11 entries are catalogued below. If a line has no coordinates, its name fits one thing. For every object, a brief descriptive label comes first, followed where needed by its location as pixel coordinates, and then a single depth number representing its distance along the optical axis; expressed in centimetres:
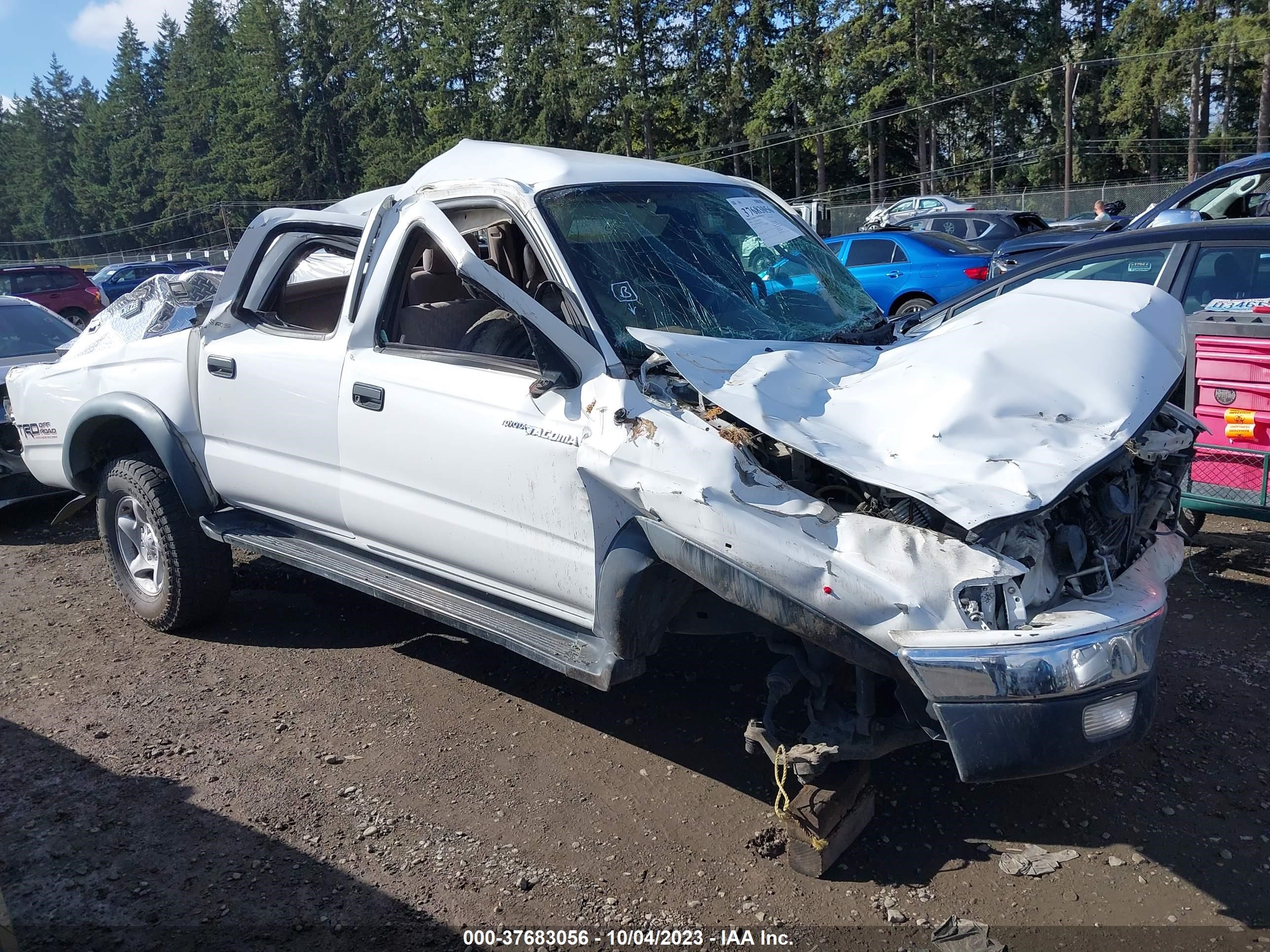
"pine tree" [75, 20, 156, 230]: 8775
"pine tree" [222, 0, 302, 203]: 6962
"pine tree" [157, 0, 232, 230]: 8200
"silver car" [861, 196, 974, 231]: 2784
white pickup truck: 274
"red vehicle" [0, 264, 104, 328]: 2077
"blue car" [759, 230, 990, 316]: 1348
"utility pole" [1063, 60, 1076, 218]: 3441
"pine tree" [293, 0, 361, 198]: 6931
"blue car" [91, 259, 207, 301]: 2698
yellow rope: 312
